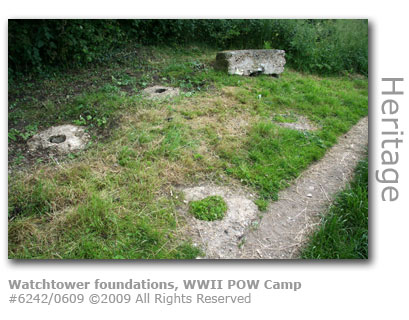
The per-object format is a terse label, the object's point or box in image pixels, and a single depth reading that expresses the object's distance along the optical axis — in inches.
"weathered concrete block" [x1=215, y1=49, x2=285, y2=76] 231.6
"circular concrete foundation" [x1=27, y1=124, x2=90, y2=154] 142.4
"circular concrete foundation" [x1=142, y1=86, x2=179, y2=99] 191.2
